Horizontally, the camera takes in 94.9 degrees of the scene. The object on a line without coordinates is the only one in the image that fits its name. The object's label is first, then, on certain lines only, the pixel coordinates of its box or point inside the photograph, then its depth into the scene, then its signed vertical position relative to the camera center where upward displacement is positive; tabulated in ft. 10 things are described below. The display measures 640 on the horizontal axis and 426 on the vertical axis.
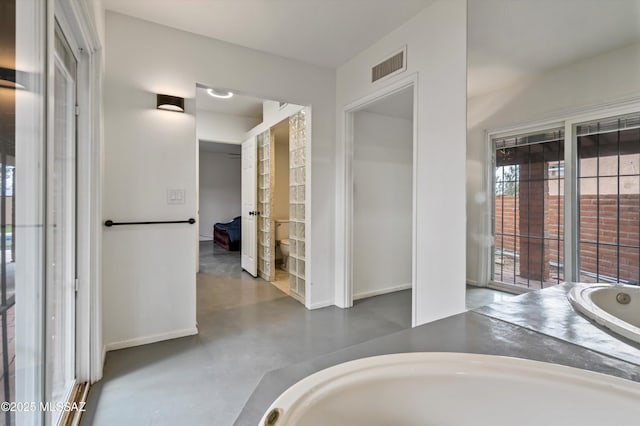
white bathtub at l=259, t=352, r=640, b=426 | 1.89 -1.23
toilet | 15.47 -1.28
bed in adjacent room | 21.97 -1.80
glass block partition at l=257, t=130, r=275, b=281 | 13.57 +0.20
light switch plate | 8.16 +0.44
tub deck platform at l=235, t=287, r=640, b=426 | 2.02 -1.16
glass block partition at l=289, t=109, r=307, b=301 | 11.31 +0.45
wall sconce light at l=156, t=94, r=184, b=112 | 7.76 +2.90
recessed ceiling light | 13.06 +5.41
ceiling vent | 8.07 +4.28
